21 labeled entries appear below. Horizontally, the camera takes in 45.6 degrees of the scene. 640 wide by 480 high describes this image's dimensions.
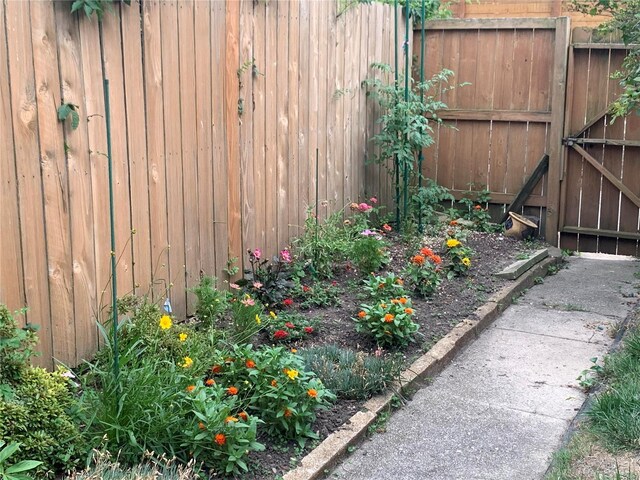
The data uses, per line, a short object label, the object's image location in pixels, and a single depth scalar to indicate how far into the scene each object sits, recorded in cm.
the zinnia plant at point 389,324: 492
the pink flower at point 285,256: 573
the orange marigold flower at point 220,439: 332
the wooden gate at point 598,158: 797
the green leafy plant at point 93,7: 391
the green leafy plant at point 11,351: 327
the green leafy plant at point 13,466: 269
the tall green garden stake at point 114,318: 346
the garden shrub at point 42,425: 312
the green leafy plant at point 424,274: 598
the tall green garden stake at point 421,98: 779
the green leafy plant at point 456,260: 657
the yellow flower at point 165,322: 410
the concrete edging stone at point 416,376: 360
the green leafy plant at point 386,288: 551
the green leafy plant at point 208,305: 482
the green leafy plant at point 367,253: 625
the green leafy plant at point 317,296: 561
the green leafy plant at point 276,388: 374
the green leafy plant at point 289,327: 485
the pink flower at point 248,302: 472
